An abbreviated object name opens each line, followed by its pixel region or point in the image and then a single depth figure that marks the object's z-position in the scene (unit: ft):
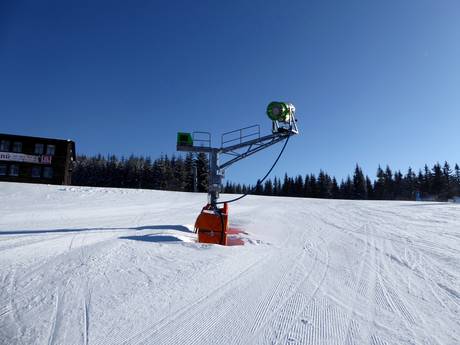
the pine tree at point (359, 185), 219.39
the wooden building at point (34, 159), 101.86
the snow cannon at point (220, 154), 23.16
